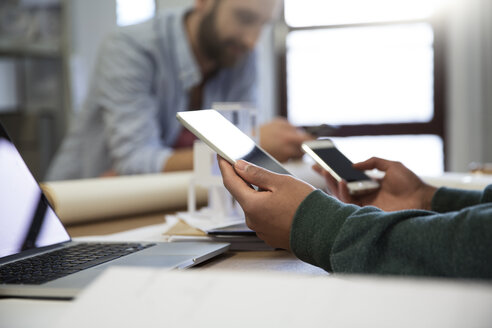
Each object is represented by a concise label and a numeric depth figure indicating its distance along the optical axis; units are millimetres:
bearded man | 2166
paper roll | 1032
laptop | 488
